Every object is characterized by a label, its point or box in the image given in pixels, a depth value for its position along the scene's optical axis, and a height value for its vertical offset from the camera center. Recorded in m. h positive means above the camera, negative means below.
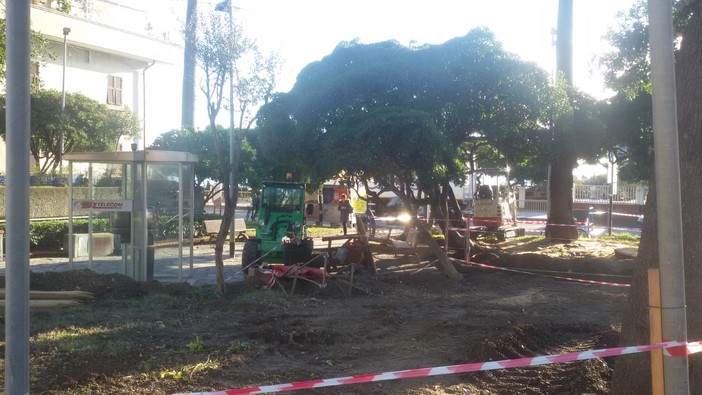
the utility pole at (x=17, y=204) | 3.50 +0.05
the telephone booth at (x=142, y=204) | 13.10 +0.16
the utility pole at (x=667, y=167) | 3.60 +0.23
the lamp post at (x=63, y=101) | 22.35 +4.03
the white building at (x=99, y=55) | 27.88 +7.54
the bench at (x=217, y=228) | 22.90 -0.62
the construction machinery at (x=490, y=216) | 22.80 -0.22
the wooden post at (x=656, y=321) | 3.76 -0.66
